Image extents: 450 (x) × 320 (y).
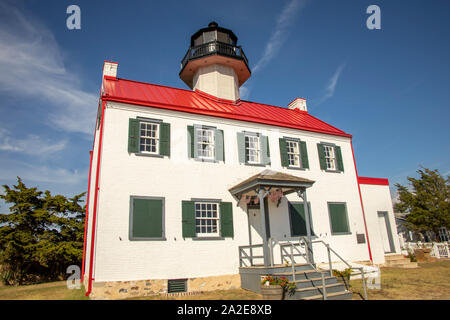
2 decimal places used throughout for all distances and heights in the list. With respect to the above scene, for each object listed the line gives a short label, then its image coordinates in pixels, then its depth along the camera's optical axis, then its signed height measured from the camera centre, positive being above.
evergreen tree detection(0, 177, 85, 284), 14.73 +1.00
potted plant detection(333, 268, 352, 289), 10.55 -1.17
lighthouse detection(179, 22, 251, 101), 17.08 +10.62
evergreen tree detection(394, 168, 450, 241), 24.62 +2.95
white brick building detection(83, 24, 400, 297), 10.52 +2.46
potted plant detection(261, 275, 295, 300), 8.98 -1.27
